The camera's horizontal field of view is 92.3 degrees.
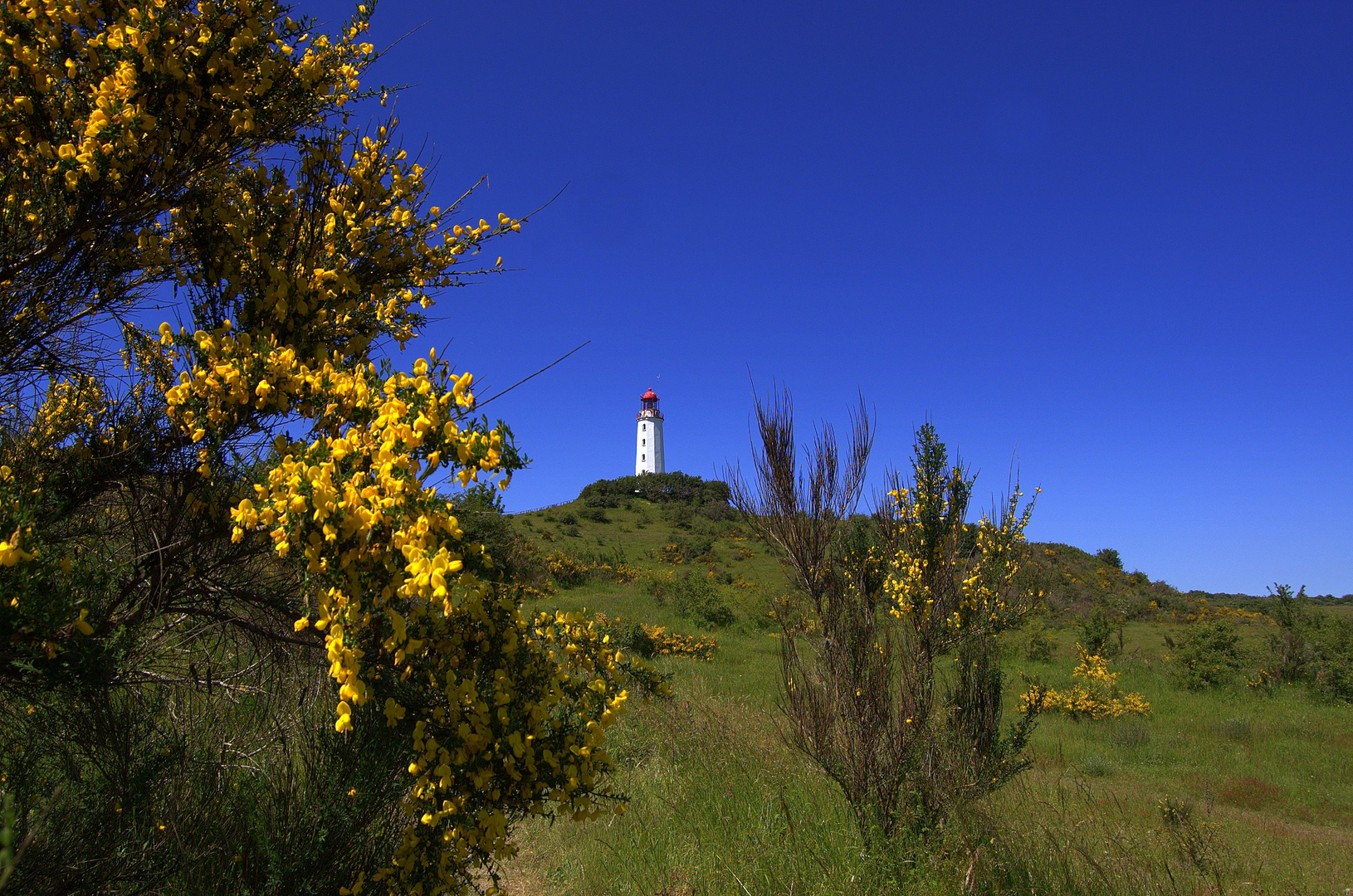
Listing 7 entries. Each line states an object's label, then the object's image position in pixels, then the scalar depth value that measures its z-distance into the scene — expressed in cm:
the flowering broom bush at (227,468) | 204
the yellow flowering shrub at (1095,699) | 1324
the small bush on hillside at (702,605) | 2095
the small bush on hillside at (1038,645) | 1870
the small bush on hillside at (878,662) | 460
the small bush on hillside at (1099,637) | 1800
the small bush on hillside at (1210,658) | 1572
